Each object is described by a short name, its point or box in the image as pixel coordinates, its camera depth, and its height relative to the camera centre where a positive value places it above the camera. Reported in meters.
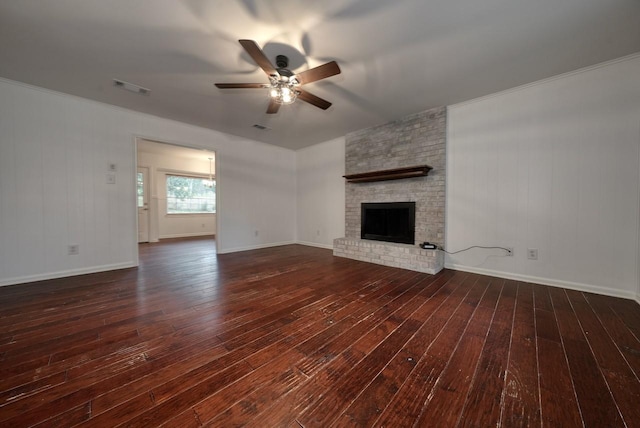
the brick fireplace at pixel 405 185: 3.43 +0.42
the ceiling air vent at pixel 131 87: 2.74 +1.55
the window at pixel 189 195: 7.02 +0.44
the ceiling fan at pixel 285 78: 1.92 +1.25
